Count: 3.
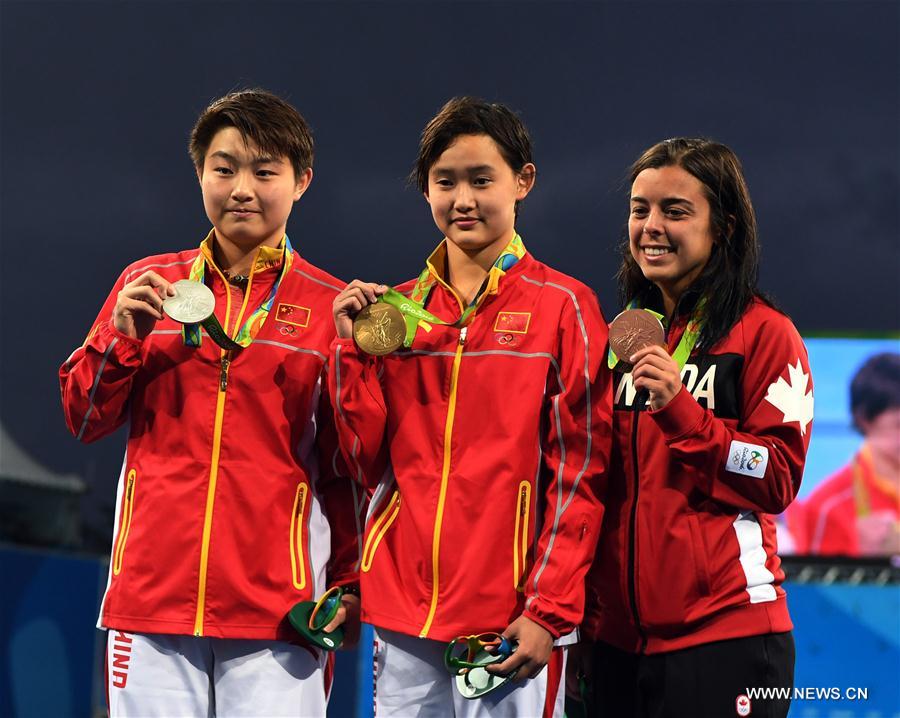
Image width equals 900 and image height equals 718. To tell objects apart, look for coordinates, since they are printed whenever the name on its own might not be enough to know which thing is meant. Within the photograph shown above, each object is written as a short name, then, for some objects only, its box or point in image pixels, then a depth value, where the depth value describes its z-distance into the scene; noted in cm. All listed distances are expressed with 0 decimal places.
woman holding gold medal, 484
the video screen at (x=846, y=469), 1850
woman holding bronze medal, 482
